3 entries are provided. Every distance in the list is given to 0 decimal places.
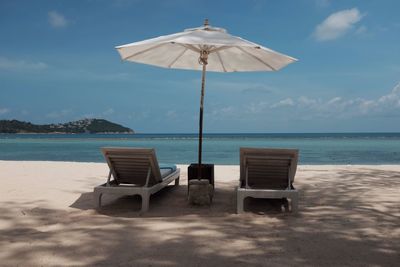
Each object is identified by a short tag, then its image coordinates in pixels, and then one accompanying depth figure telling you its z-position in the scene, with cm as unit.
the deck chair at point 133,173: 489
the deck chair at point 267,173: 468
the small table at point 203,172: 560
